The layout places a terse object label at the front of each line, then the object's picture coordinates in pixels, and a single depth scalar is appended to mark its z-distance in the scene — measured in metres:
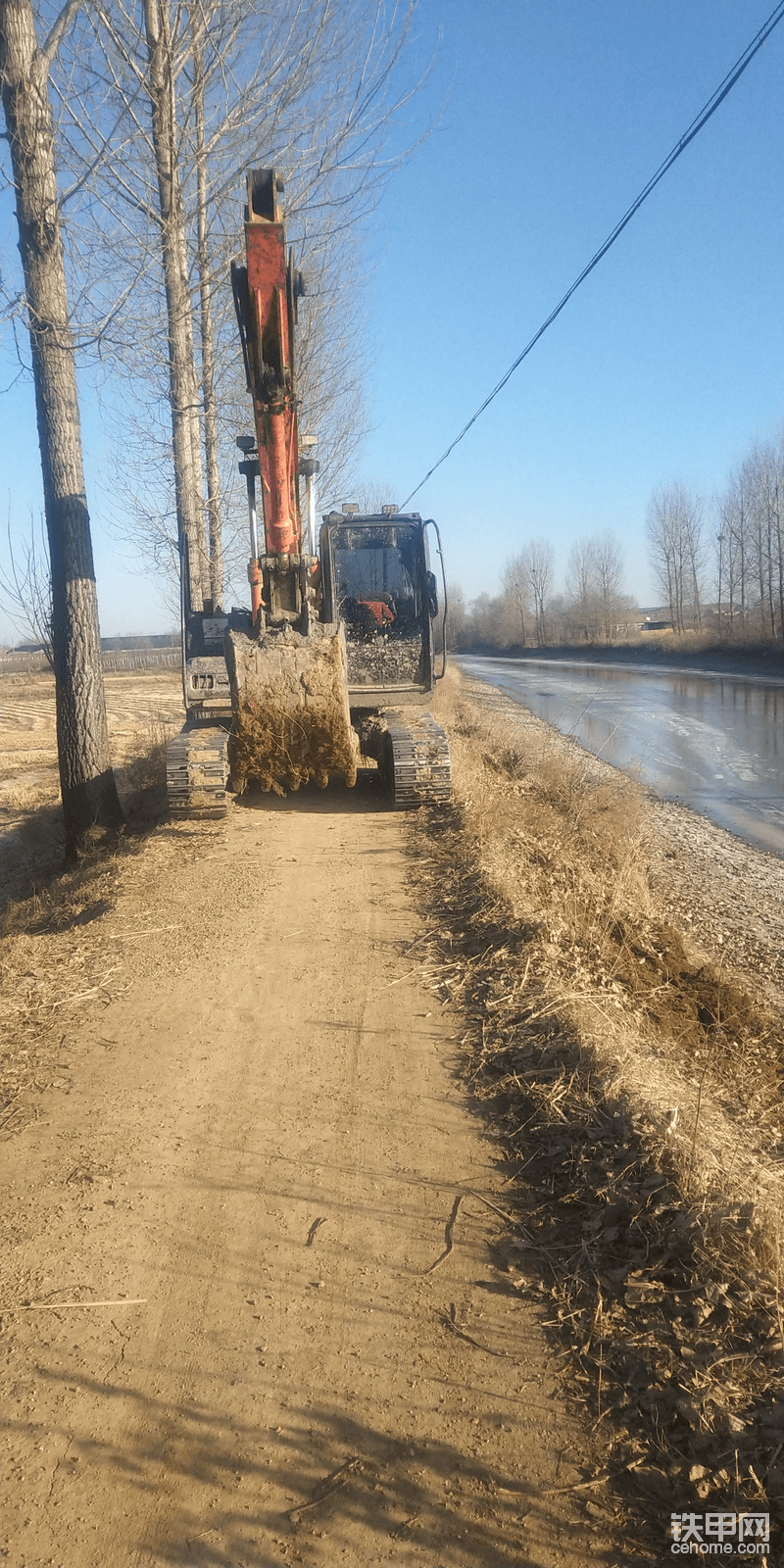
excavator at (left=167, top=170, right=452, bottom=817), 7.95
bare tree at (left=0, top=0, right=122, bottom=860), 8.53
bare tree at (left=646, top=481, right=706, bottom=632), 71.56
